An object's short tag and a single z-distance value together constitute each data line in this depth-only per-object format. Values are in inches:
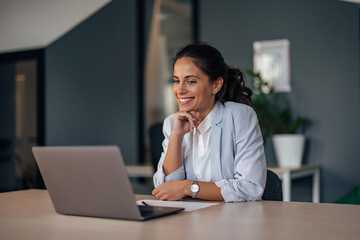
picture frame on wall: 168.7
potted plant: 154.9
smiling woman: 69.9
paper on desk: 60.1
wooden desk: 44.5
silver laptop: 49.1
